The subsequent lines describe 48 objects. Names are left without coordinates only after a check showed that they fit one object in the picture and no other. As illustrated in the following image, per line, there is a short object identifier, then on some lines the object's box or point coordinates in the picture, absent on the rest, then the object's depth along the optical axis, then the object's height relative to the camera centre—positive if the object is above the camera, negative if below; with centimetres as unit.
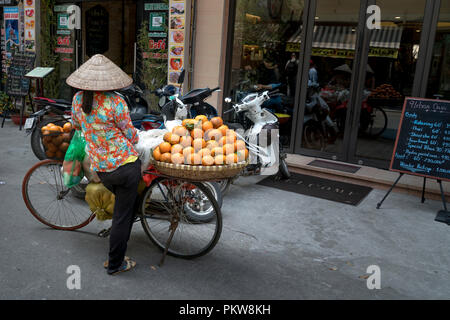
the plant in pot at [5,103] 1021 -140
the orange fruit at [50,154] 403 -99
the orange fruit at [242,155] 355 -77
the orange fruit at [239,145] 361 -70
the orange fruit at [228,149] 353 -73
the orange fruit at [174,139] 360 -69
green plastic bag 372 -96
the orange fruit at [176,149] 348 -75
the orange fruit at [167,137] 363 -68
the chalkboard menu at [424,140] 518 -81
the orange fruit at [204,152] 345 -75
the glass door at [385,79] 652 -13
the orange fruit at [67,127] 400 -73
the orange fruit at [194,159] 337 -79
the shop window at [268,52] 752 +17
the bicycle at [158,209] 379 -152
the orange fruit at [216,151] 349 -74
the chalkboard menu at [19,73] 970 -66
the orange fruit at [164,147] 351 -74
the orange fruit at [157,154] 351 -81
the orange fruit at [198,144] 357 -71
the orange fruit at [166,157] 345 -81
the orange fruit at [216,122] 392 -57
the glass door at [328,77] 696 -17
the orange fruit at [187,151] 344 -76
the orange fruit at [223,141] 367 -69
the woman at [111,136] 323 -65
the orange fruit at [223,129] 381 -62
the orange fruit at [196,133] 373 -65
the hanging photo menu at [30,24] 1043 +52
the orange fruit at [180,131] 368 -63
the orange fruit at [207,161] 336 -80
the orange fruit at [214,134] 374 -65
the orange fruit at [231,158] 343 -78
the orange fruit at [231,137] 368 -66
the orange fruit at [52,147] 401 -92
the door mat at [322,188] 577 -171
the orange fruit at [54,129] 400 -75
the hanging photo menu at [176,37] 781 +34
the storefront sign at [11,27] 1093 +44
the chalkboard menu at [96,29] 1134 +57
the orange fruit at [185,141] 361 -70
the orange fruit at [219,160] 339 -79
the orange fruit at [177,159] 340 -81
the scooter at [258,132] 560 -92
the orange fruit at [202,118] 395 -55
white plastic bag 359 -77
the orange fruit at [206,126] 386 -60
